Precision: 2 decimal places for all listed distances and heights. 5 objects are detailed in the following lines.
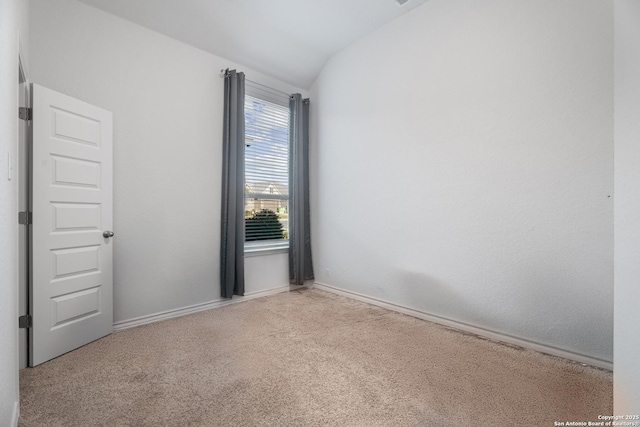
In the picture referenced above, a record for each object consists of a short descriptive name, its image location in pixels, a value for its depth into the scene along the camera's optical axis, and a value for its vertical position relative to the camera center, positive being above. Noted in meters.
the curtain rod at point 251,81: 3.62 +1.70
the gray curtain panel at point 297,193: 4.32 +0.31
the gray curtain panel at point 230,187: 3.59 +0.32
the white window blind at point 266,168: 4.03 +0.63
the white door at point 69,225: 2.26 -0.09
